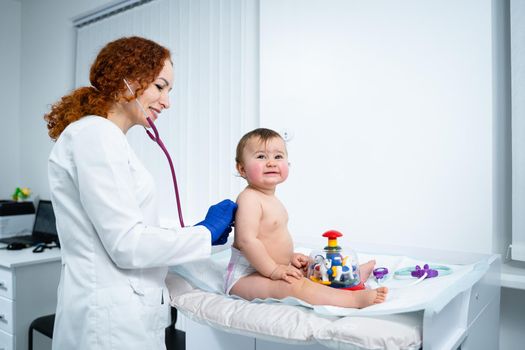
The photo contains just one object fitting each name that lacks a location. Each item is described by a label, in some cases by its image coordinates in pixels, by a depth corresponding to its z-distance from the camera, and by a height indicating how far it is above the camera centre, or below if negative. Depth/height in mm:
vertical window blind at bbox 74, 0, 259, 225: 2014 +430
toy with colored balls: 1013 -240
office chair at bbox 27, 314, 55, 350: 1842 -726
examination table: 729 -305
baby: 1002 -188
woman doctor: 885 -109
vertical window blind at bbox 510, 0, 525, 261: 1275 +161
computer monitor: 2713 -359
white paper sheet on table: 780 -270
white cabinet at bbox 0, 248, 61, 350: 2139 -659
